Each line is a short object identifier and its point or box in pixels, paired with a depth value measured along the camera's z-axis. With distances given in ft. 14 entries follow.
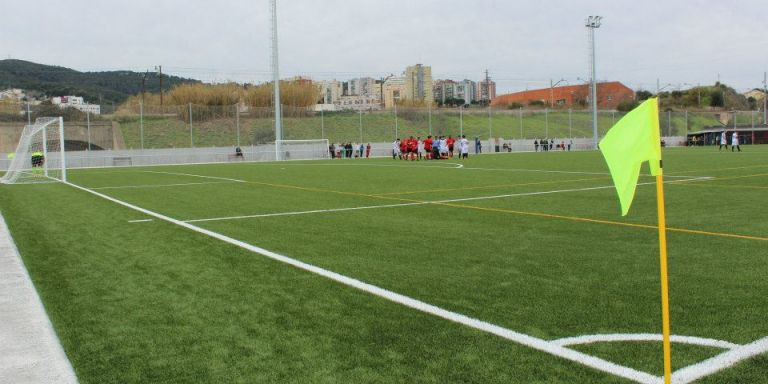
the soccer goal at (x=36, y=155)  83.82
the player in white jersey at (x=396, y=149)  154.79
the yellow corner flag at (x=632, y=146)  10.98
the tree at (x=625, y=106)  319.68
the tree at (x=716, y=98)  404.36
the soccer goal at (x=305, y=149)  171.12
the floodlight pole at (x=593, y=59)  198.18
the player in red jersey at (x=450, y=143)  142.31
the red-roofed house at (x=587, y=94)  432.25
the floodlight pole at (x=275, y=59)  152.76
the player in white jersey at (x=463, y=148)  138.00
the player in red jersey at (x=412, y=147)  135.03
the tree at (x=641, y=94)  387.12
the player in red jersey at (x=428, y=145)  136.05
